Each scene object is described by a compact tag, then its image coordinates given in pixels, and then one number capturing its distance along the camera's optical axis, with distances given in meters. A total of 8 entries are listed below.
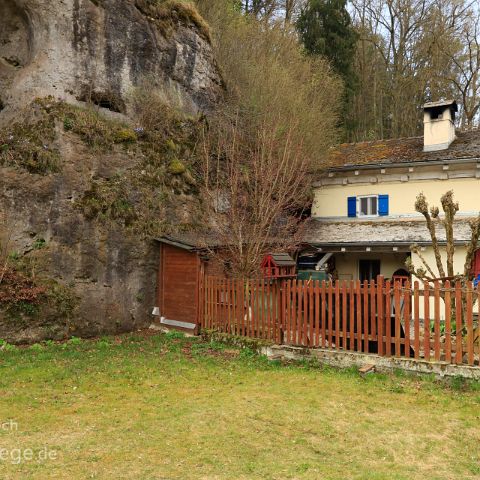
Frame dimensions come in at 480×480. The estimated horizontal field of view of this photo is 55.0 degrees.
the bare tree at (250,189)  12.90
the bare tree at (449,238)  9.25
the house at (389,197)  18.20
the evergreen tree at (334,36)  28.05
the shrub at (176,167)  15.67
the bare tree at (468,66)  27.11
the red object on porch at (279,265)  10.52
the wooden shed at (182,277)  12.52
